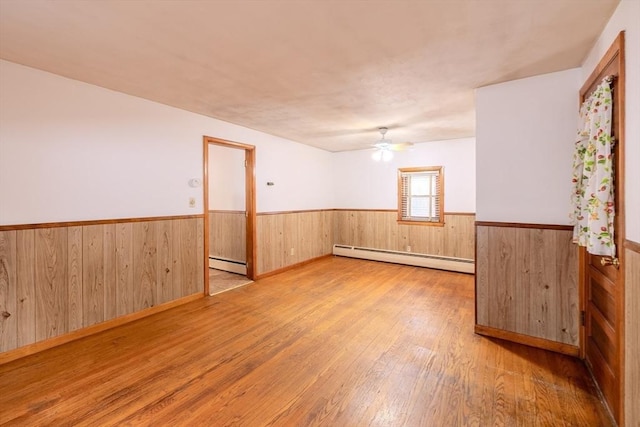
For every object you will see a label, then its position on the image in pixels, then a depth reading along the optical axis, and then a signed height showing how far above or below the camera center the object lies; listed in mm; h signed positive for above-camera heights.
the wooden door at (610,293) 1643 -584
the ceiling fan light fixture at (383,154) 4488 +892
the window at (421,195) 5457 +299
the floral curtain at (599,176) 1703 +206
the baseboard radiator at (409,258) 5078 -952
